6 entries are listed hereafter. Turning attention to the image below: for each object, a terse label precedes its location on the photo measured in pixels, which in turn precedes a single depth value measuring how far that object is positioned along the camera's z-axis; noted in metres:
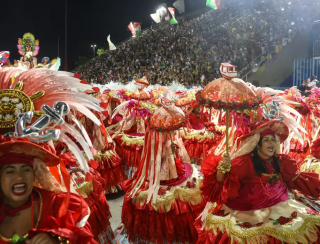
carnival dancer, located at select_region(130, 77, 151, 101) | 6.17
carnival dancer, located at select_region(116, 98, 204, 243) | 3.39
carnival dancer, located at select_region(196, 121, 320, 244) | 2.28
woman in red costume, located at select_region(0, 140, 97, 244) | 1.54
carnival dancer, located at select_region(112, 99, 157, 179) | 5.71
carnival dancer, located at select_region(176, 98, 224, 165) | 6.07
